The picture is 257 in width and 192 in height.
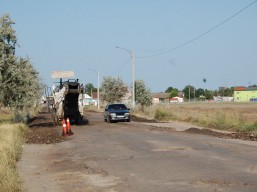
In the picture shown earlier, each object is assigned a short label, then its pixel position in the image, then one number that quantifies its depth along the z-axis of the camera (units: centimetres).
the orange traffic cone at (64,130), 2775
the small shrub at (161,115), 4614
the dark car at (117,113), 4278
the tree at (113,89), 8500
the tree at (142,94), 7662
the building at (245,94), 19348
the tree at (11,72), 3134
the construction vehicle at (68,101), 3650
